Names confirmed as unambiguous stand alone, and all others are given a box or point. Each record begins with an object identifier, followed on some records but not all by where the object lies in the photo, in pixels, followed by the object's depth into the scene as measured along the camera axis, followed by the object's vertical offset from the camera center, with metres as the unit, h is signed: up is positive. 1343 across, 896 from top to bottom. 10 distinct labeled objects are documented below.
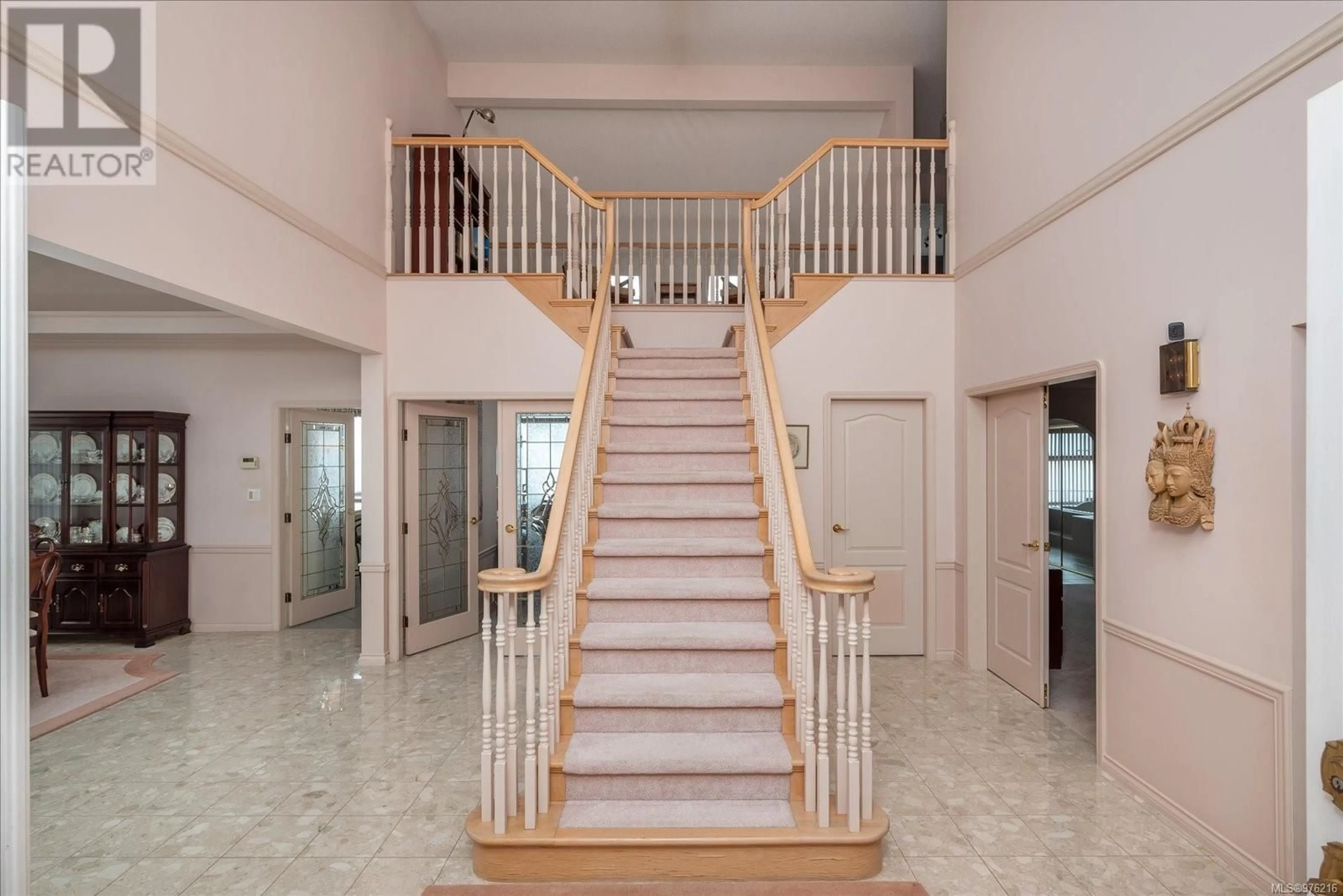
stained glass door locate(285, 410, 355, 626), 6.52 -0.55
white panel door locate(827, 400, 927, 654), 5.30 -0.34
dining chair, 4.42 -0.86
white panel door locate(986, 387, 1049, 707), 4.24 -0.55
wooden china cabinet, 5.74 -0.48
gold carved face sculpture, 2.70 -0.06
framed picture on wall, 5.24 +0.11
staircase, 2.68 -0.83
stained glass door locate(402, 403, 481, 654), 5.37 -0.53
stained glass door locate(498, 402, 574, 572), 5.37 -0.09
